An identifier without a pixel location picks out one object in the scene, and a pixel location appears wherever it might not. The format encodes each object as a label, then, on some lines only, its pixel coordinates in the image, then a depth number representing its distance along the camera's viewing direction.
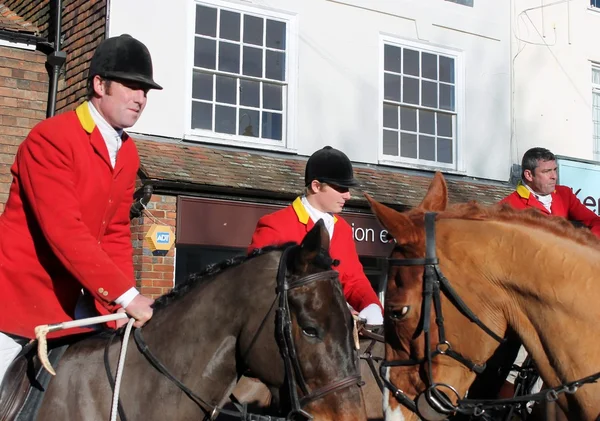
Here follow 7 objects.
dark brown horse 3.20
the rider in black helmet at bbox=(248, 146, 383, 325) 5.76
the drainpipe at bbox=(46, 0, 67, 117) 11.33
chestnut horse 3.62
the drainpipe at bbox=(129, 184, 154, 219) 10.10
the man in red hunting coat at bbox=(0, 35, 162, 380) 3.32
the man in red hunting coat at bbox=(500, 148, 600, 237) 5.98
